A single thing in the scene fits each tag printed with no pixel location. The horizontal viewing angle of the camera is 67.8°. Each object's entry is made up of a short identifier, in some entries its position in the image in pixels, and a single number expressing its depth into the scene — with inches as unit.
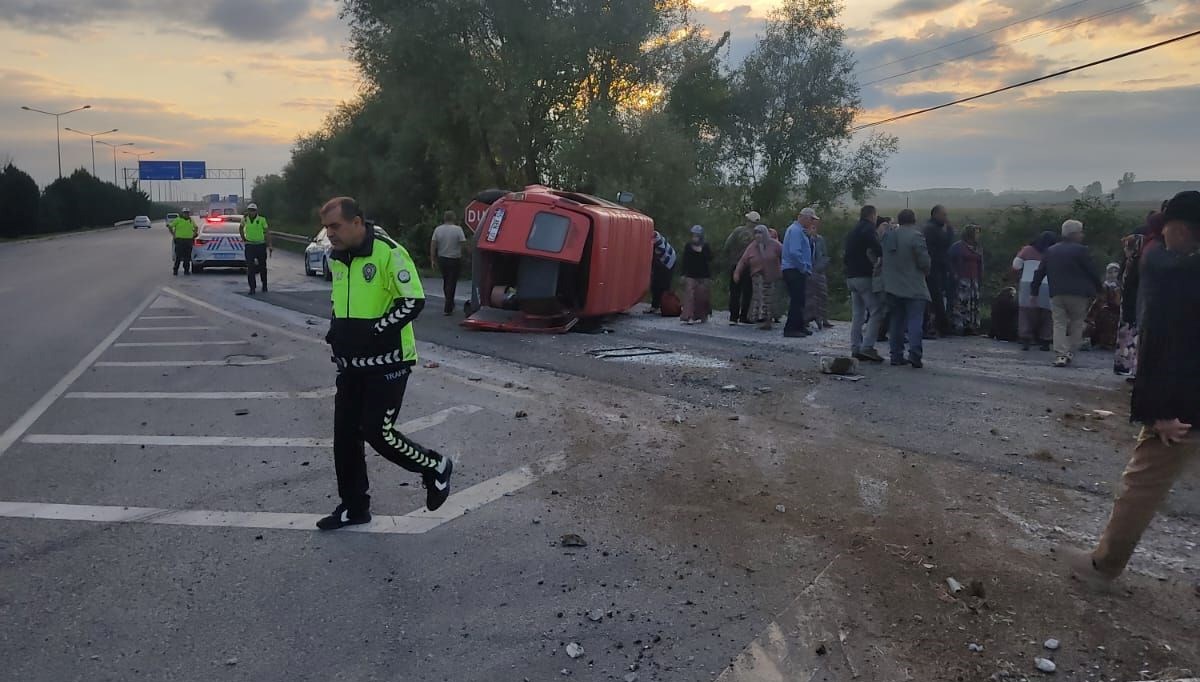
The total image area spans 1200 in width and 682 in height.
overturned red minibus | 526.0
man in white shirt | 625.3
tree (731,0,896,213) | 1459.2
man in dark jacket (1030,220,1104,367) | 413.1
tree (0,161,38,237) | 2036.2
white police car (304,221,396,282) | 992.9
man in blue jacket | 501.4
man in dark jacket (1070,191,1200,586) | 151.5
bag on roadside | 639.8
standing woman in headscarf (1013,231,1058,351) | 482.6
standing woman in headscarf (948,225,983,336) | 526.0
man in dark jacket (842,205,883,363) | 422.6
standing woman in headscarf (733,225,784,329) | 545.6
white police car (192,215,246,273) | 991.0
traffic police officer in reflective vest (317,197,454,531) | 188.4
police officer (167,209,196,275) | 979.9
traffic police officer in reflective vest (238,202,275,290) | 750.5
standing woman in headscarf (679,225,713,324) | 586.6
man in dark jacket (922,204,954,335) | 501.7
